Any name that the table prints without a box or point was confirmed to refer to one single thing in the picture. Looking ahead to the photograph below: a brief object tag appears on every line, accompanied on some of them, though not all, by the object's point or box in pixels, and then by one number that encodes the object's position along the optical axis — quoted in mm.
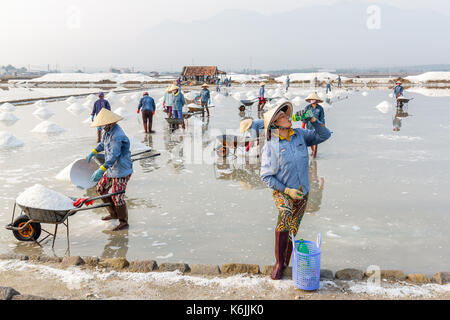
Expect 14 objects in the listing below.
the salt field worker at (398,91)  17750
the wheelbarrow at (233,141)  8180
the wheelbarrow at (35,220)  4148
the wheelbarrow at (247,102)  15798
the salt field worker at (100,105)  9836
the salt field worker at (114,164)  4602
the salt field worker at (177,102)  11617
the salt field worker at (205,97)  15148
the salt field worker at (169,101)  11741
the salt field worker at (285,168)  3334
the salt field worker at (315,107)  7840
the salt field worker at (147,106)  11251
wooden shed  49656
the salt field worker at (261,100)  17109
